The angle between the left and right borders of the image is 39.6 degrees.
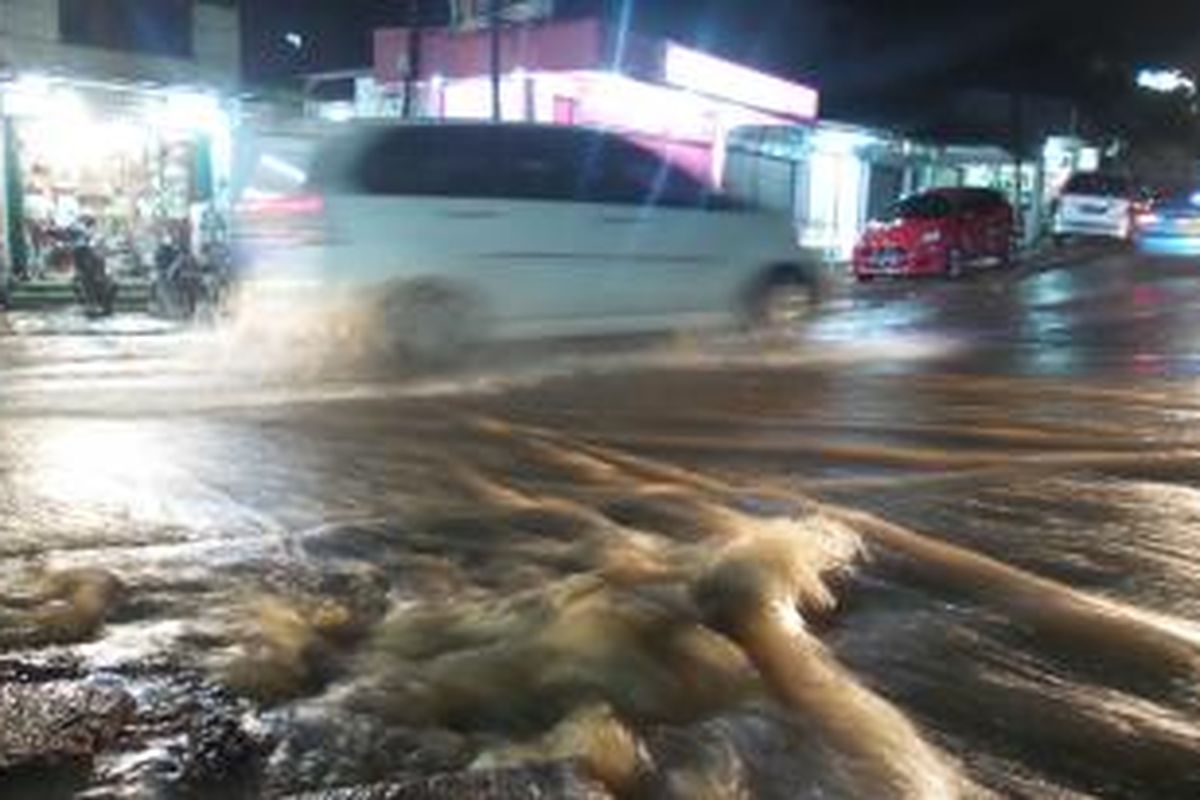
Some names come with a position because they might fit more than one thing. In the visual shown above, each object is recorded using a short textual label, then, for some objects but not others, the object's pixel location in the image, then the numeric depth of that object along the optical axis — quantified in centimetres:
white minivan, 1256
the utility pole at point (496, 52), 2265
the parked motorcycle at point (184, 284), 1967
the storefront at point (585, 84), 2377
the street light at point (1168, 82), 5334
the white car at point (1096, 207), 3416
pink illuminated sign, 2503
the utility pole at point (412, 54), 2458
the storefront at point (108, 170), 2212
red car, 2639
